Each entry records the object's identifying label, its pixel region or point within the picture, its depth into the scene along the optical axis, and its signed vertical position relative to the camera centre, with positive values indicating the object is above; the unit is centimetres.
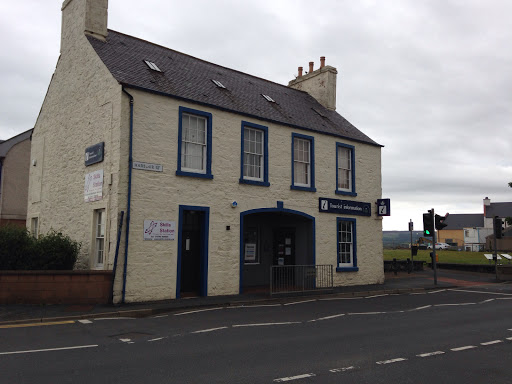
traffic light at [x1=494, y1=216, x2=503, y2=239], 2277 +133
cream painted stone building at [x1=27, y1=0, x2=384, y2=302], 1371 +277
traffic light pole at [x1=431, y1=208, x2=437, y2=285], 1984 -12
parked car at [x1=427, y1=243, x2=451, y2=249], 8754 +117
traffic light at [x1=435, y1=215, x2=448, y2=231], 2036 +137
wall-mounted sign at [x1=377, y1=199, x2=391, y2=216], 2062 +203
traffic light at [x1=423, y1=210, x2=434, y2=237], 2045 +125
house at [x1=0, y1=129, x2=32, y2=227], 2528 +380
